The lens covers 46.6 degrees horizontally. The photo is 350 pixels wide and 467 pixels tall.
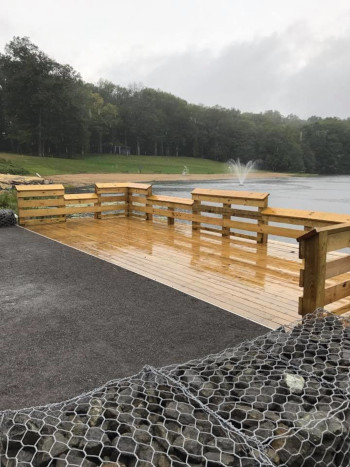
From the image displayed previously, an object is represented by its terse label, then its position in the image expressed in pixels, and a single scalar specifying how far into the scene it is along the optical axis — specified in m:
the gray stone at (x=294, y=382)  2.27
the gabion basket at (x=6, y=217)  8.73
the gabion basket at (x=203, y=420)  1.76
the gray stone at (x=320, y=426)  1.92
